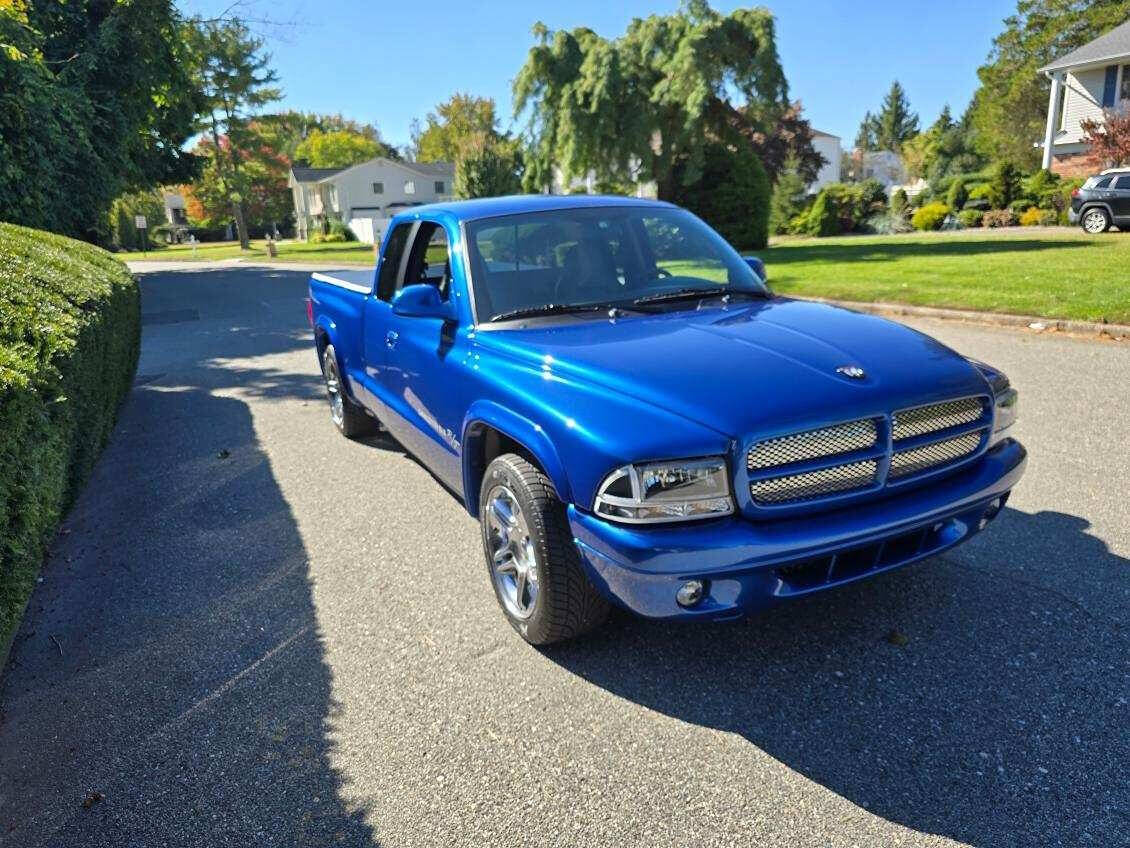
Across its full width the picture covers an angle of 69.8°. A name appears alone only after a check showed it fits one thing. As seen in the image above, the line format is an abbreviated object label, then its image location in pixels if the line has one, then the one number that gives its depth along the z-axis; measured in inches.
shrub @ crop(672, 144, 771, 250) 902.4
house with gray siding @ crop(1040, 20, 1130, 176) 1278.3
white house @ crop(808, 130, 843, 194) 2994.6
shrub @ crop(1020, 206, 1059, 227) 1073.5
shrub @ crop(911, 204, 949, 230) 1270.9
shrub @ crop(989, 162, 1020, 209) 1261.1
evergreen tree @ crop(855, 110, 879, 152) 5162.4
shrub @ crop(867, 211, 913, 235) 1283.2
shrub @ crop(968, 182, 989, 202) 1290.6
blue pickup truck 106.2
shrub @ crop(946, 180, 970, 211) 1406.3
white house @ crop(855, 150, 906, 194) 3295.8
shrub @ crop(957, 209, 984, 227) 1214.3
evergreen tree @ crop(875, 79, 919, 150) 4874.5
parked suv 783.1
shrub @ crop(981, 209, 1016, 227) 1147.9
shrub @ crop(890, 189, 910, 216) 1514.4
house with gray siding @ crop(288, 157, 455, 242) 2637.8
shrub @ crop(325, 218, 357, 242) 2345.0
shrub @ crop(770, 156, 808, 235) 1405.0
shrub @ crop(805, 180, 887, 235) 1266.0
